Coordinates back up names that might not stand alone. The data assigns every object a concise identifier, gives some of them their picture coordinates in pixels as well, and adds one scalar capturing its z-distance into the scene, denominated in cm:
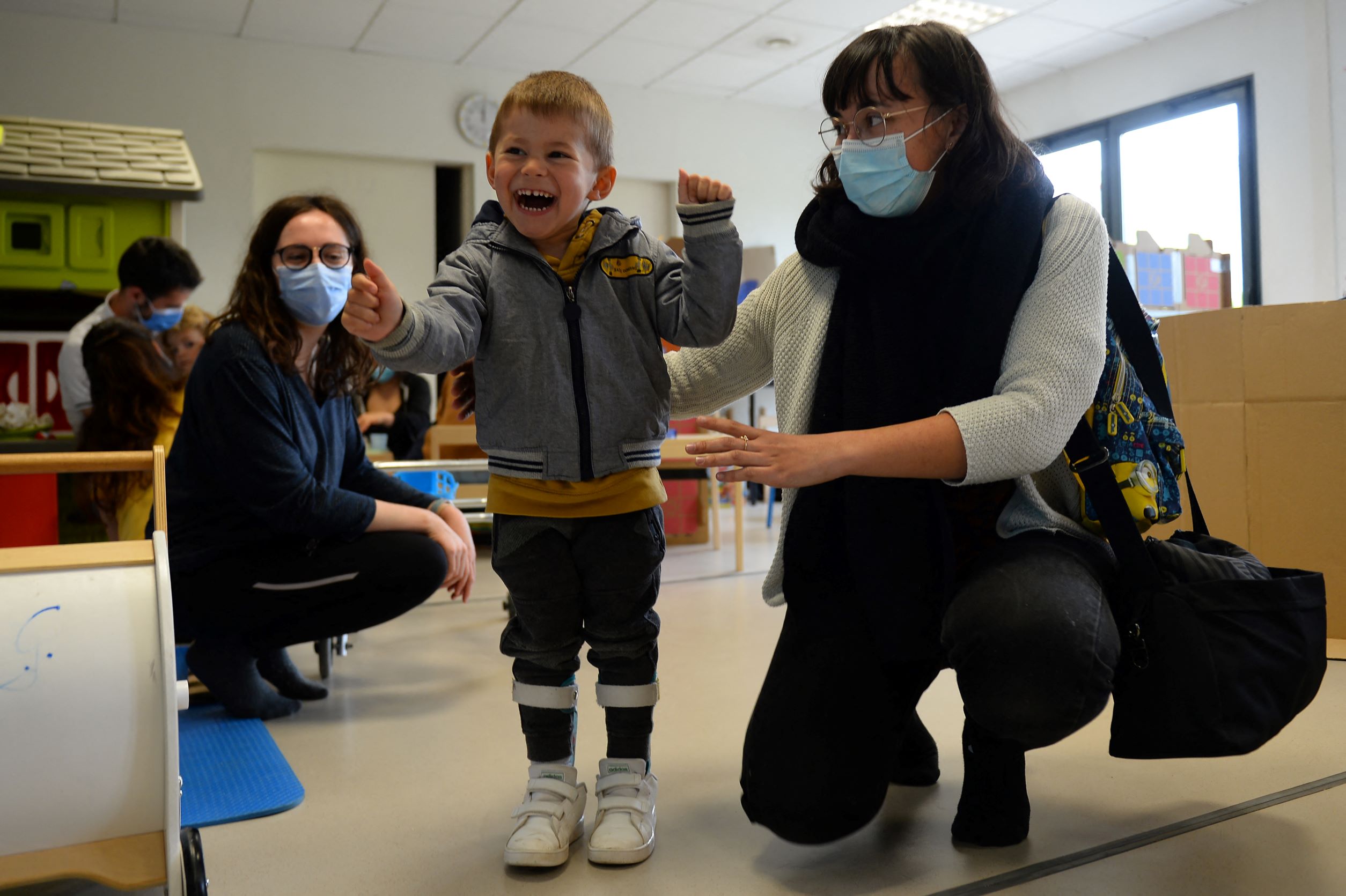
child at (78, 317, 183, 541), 243
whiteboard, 93
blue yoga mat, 140
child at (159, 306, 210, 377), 310
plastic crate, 304
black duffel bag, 106
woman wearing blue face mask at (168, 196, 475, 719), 183
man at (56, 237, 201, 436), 309
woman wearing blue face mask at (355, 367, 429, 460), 427
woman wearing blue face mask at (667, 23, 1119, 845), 108
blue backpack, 117
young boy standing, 125
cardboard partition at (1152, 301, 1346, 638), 223
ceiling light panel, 551
